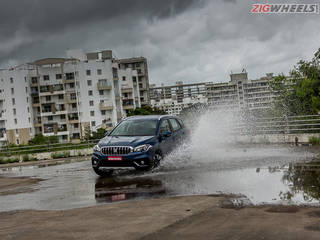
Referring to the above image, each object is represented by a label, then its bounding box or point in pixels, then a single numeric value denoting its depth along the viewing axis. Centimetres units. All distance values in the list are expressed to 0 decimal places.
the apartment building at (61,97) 9719
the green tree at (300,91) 2527
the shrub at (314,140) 1826
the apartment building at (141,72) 13138
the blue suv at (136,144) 1194
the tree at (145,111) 8030
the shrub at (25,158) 2512
